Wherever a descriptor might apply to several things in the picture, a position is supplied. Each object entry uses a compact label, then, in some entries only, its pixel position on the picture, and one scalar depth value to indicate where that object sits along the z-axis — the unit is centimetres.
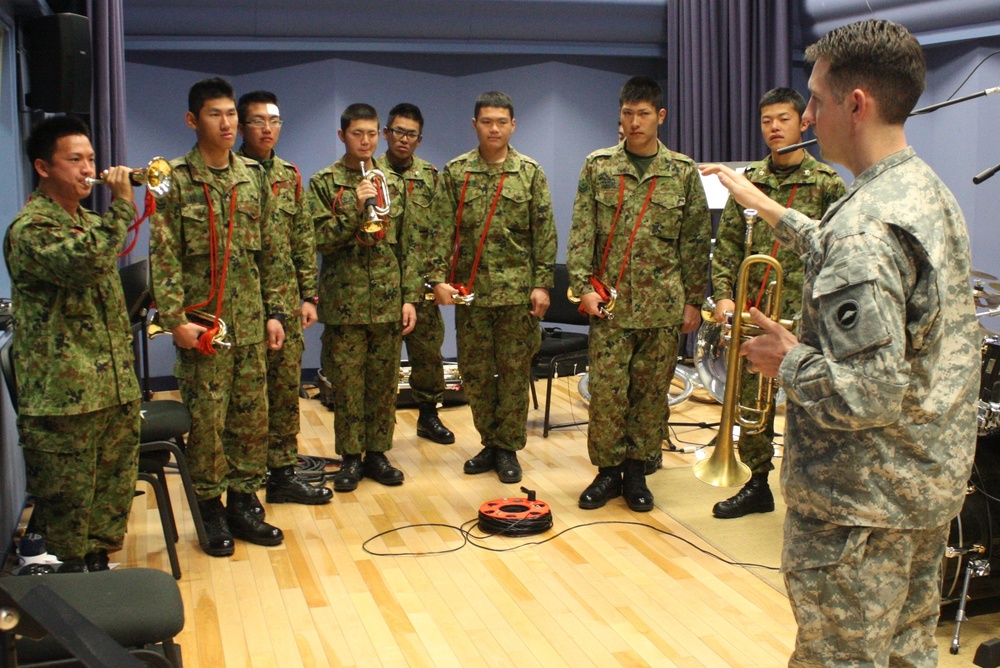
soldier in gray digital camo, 178
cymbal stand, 330
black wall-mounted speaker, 441
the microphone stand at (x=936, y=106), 234
